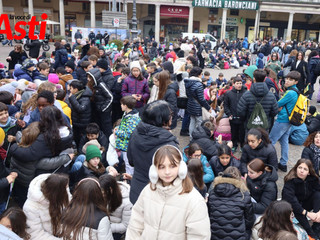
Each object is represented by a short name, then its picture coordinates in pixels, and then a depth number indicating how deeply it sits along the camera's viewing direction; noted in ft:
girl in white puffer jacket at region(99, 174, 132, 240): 11.10
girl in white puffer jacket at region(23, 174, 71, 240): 10.36
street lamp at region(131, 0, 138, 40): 60.58
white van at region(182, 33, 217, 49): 86.02
